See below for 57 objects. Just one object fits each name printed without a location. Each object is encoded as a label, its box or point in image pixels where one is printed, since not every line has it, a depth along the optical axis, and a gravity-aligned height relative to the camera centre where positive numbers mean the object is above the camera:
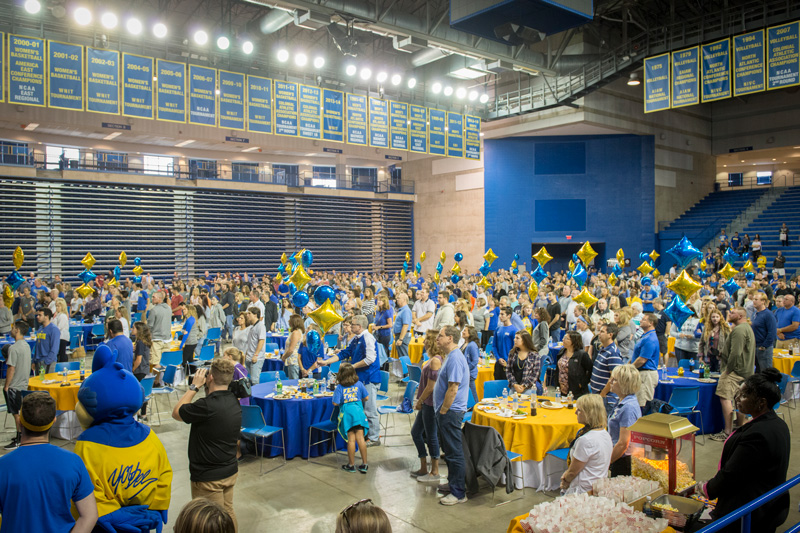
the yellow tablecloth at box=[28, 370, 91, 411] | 7.43 -1.77
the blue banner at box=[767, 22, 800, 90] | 13.14 +4.75
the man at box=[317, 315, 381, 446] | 7.20 -1.25
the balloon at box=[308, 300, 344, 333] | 8.40 -0.84
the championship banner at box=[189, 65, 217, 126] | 14.15 +4.12
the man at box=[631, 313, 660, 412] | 6.57 -1.24
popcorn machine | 3.67 -1.31
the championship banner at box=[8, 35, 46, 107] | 11.94 +4.02
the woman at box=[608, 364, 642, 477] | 4.75 -1.20
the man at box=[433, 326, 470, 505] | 5.45 -1.45
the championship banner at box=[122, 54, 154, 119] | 13.30 +4.10
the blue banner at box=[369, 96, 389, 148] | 17.45 +4.22
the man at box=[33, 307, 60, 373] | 8.57 -1.26
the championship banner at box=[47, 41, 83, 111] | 12.39 +4.07
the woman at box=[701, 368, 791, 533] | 3.26 -1.21
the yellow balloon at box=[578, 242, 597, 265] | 16.34 +0.10
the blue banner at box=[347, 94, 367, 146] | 17.00 +4.20
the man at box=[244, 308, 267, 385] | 7.98 -1.18
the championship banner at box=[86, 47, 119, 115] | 12.82 +4.08
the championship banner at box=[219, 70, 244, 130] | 14.65 +4.14
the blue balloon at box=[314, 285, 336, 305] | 9.29 -0.58
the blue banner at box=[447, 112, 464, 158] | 19.89 +4.36
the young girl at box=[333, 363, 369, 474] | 6.25 -1.67
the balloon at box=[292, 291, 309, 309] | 9.97 -0.72
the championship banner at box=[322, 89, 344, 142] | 16.42 +4.18
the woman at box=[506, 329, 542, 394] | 6.89 -1.33
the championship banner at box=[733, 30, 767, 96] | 13.77 +4.78
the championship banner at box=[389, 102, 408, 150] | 17.91 +4.28
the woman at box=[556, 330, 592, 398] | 6.45 -1.24
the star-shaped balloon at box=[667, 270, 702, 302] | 9.02 -0.47
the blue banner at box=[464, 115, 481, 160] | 20.41 +4.40
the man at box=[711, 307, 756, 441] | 6.99 -1.27
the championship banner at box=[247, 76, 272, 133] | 15.09 +4.15
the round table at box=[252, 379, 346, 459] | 6.82 -1.92
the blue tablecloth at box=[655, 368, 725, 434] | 7.55 -1.96
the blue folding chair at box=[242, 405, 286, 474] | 6.40 -1.89
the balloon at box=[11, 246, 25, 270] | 15.46 +0.07
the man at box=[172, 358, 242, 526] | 3.97 -1.26
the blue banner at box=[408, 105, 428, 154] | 18.52 +4.29
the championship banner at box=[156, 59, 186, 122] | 13.68 +4.09
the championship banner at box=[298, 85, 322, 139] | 15.97 +4.16
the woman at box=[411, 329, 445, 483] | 5.88 -1.72
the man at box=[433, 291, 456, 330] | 10.38 -1.07
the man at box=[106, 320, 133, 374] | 6.64 -1.00
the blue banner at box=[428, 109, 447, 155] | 19.17 +4.29
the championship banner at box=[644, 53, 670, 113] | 15.34 +4.77
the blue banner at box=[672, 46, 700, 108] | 14.76 +4.76
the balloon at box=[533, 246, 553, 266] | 16.95 +0.01
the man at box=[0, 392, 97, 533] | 2.57 -1.03
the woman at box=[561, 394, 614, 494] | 4.13 -1.41
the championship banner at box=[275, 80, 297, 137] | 15.53 +4.15
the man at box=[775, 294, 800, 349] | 9.09 -1.05
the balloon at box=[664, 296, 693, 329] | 8.85 -0.85
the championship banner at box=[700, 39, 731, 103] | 14.27 +4.78
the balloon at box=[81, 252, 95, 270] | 16.01 -0.05
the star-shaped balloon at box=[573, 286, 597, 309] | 10.70 -0.77
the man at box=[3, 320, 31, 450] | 7.08 -1.34
